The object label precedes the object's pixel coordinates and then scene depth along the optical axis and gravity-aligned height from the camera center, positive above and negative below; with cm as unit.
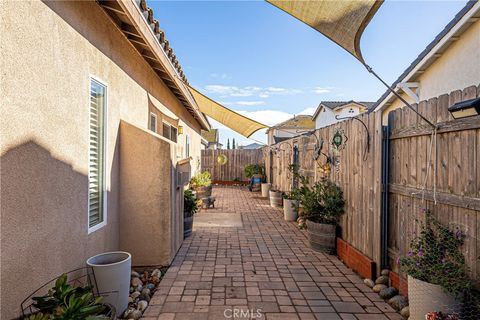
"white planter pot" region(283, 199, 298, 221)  787 -124
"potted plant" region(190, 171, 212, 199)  1043 -78
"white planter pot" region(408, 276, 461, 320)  246 -117
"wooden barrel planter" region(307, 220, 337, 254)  523 -129
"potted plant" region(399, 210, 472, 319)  245 -95
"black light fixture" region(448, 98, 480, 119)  230 +46
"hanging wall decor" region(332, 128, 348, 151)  531 +47
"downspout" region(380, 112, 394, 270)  388 -43
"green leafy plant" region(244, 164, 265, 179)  1539 -29
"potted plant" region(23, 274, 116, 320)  208 -105
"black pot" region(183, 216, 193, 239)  608 -129
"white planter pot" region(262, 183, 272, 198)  1302 -109
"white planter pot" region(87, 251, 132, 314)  298 -120
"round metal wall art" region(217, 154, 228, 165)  1785 +33
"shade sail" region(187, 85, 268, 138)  995 +186
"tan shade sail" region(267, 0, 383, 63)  263 +140
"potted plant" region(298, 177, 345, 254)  524 -92
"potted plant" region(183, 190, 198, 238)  609 -99
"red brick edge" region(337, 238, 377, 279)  399 -143
